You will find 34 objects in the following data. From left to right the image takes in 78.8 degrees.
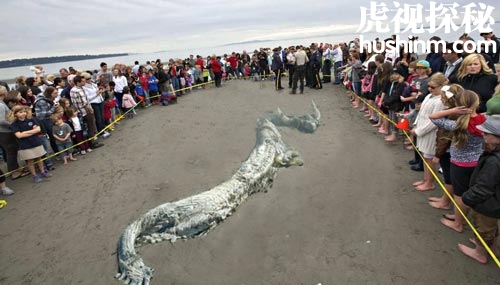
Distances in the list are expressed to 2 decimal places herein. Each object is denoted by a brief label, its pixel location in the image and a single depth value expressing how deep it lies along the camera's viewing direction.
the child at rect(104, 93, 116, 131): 10.40
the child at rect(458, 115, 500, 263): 3.23
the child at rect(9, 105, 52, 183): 6.61
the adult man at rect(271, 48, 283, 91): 15.38
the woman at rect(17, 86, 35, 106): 8.40
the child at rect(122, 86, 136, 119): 11.87
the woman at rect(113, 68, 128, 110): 11.95
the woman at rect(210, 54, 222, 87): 16.64
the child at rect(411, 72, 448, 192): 4.93
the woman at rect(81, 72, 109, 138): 9.23
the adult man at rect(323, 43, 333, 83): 15.67
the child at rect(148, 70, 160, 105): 13.62
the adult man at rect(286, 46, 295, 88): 14.42
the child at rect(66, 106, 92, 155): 8.05
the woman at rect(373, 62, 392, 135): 7.89
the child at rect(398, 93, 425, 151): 6.17
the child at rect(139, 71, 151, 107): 13.50
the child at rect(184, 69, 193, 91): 16.50
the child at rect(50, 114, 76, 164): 7.53
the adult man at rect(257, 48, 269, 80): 18.86
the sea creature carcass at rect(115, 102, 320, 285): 4.11
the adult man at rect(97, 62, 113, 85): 12.02
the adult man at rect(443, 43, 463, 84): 6.57
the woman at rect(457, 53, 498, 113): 5.18
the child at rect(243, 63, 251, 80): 20.31
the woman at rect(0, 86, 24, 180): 6.88
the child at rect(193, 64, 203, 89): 17.48
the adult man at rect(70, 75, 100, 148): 8.53
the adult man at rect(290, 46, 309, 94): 13.34
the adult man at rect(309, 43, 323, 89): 14.60
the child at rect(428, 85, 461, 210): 4.28
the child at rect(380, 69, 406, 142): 7.23
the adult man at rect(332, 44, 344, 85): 15.27
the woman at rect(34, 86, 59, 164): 7.54
